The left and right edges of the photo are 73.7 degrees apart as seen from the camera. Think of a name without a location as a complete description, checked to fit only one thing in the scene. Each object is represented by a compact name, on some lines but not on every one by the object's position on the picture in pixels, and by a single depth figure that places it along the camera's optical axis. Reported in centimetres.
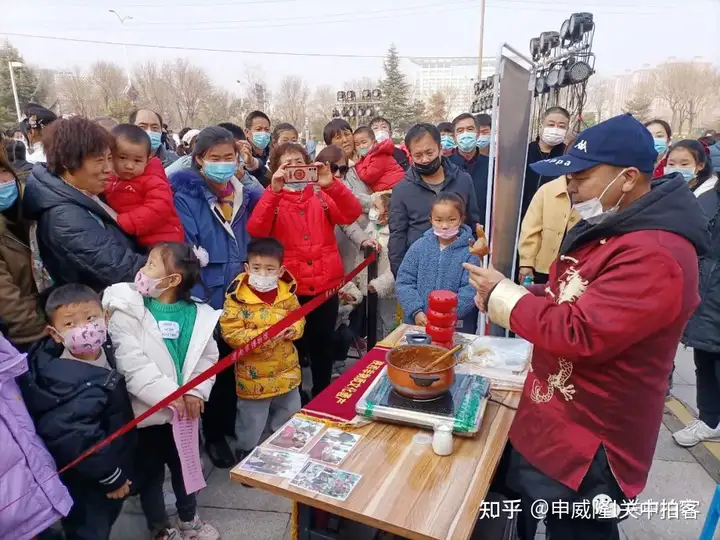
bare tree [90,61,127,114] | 3429
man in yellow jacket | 355
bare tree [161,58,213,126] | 3688
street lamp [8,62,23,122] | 2816
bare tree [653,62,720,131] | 3556
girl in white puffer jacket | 220
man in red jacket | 137
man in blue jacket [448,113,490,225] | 474
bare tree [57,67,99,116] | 3381
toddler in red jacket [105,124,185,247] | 269
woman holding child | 223
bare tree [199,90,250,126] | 3882
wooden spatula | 180
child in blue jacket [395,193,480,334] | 289
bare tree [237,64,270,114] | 4347
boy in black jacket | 190
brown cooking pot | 175
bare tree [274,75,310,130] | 4595
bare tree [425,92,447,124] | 4556
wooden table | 134
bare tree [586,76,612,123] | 4251
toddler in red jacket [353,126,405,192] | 438
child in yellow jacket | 272
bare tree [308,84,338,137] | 4752
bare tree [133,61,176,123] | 3616
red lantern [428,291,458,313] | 222
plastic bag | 226
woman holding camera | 320
